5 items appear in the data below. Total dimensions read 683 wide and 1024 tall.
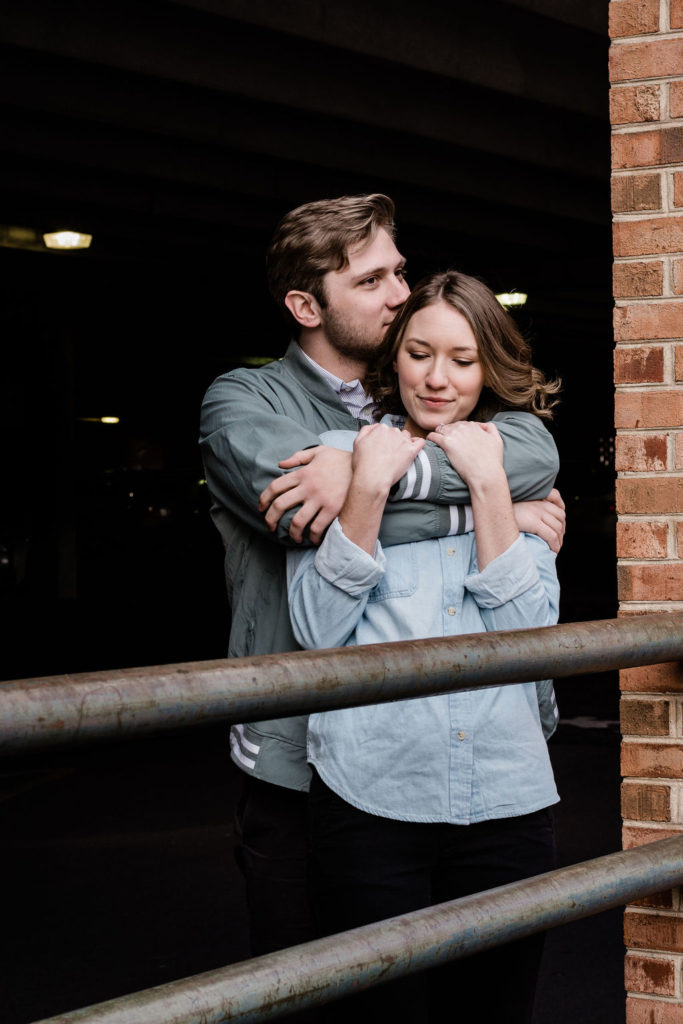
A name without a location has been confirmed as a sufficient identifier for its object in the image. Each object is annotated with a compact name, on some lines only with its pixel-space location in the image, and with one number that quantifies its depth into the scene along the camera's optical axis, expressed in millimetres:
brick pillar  2566
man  2324
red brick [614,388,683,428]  2586
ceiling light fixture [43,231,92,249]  14492
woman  2199
